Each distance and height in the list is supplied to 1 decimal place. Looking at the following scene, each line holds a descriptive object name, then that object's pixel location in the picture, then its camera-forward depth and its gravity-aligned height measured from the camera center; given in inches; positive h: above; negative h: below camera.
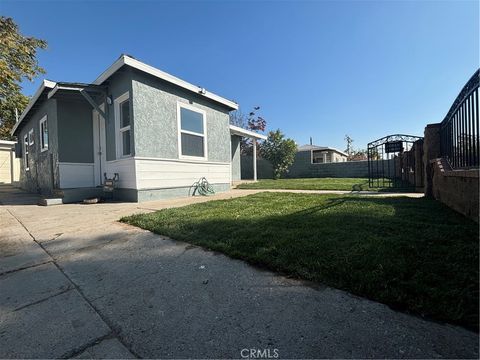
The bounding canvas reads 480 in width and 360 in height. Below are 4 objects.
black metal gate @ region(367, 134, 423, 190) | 286.8 +32.0
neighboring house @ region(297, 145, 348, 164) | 1052.5 +103.3
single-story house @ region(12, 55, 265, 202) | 273.7 +58.9
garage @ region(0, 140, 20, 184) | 707.4 +57.0
